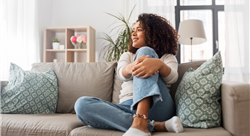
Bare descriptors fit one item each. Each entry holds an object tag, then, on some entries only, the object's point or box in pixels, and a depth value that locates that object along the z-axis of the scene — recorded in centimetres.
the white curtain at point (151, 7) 391
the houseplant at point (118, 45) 320
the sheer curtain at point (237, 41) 370
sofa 112
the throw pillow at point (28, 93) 165
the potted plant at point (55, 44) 371
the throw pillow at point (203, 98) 125
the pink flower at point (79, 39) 366
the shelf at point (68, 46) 366
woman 113
